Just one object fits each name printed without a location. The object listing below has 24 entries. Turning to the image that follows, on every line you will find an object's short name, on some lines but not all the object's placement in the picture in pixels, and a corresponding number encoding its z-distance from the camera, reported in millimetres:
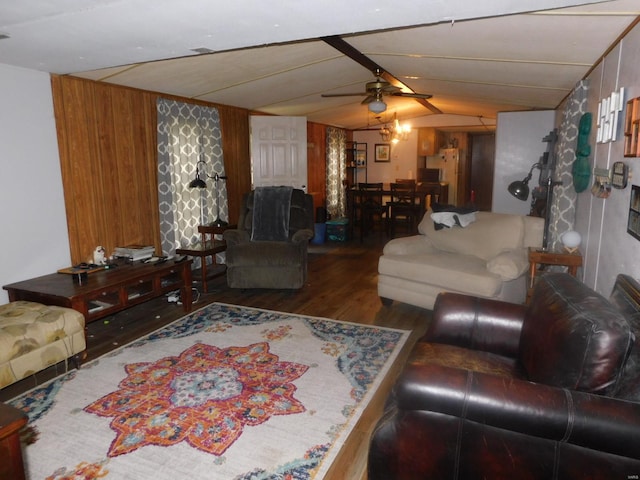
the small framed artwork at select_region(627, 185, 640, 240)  2035
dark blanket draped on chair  4812
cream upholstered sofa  3348
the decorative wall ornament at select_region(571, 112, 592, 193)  3277
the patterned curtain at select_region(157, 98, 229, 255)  4734
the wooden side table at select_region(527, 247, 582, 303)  3217
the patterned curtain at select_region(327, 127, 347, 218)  8695
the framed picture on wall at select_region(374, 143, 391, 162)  9867
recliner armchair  4391
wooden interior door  11602
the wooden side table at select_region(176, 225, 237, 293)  4393
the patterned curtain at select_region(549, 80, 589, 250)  3646
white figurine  3775
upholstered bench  2428
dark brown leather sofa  1324
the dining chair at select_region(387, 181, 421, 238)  7223
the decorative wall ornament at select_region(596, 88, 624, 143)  2408
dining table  7266
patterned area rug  1952
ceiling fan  4305
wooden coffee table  2992
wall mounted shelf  2061
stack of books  3884
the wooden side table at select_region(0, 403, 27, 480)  1454
